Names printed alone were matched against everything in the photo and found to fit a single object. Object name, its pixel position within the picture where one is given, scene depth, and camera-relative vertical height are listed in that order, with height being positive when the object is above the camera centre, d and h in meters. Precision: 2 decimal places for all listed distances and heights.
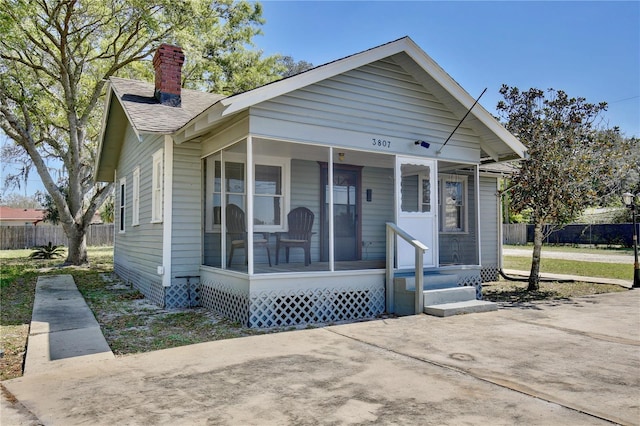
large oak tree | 14.72 +6.33
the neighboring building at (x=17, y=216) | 43.09 +1.19
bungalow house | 6.93 +0.86
